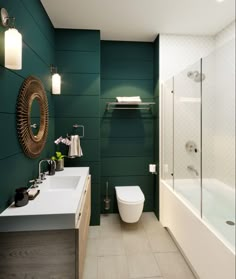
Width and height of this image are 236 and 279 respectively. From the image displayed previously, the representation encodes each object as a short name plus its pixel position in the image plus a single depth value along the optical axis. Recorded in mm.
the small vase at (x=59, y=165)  2434
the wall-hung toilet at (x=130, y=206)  2510
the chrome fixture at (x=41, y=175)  2005
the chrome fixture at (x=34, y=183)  1774
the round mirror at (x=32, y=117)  1584
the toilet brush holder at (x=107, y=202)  3029
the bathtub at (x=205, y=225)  1458
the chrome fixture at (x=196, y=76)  2254
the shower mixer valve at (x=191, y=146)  2397
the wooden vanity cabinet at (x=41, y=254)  1275
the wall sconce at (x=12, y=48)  1220
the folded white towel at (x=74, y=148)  2564
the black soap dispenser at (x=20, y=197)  1392
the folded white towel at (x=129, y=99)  2948
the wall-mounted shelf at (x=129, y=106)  3078
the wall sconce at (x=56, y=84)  2443
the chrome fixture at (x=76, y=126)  2758
